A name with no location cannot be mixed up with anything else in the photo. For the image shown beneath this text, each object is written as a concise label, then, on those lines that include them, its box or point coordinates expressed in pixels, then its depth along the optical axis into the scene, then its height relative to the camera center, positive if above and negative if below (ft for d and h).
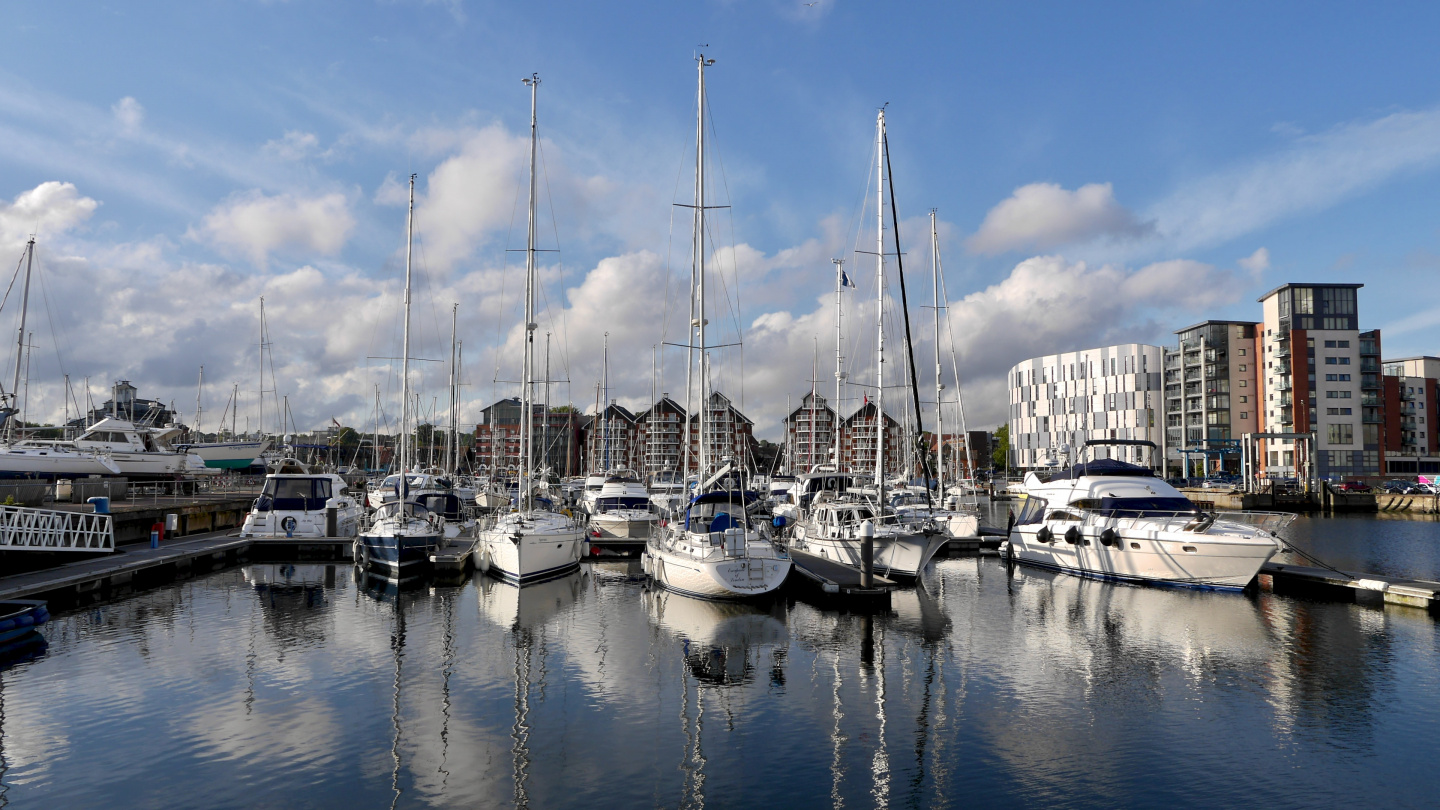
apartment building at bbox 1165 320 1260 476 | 353.92 +23.75
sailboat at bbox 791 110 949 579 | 91.20 -10.29
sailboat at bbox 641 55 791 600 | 79.46 -10.29
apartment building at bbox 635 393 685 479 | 447.01 +8.03
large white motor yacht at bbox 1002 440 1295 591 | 88.79 -11.08
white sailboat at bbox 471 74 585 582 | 91.71 -10.92
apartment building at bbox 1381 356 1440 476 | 370.12 +10.72
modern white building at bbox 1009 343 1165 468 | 352.49 +19.68
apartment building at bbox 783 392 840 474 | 452.76 +10.63
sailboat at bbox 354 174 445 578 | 93.50 -10.81
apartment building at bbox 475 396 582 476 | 480.89 +6.90
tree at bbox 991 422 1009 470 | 493.40 -3.76
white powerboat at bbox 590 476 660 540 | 132.77 -11.51
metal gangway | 80.74 -8.73
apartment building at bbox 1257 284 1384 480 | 331.36 +23.97
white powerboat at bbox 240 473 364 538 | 116.26 -8.55
